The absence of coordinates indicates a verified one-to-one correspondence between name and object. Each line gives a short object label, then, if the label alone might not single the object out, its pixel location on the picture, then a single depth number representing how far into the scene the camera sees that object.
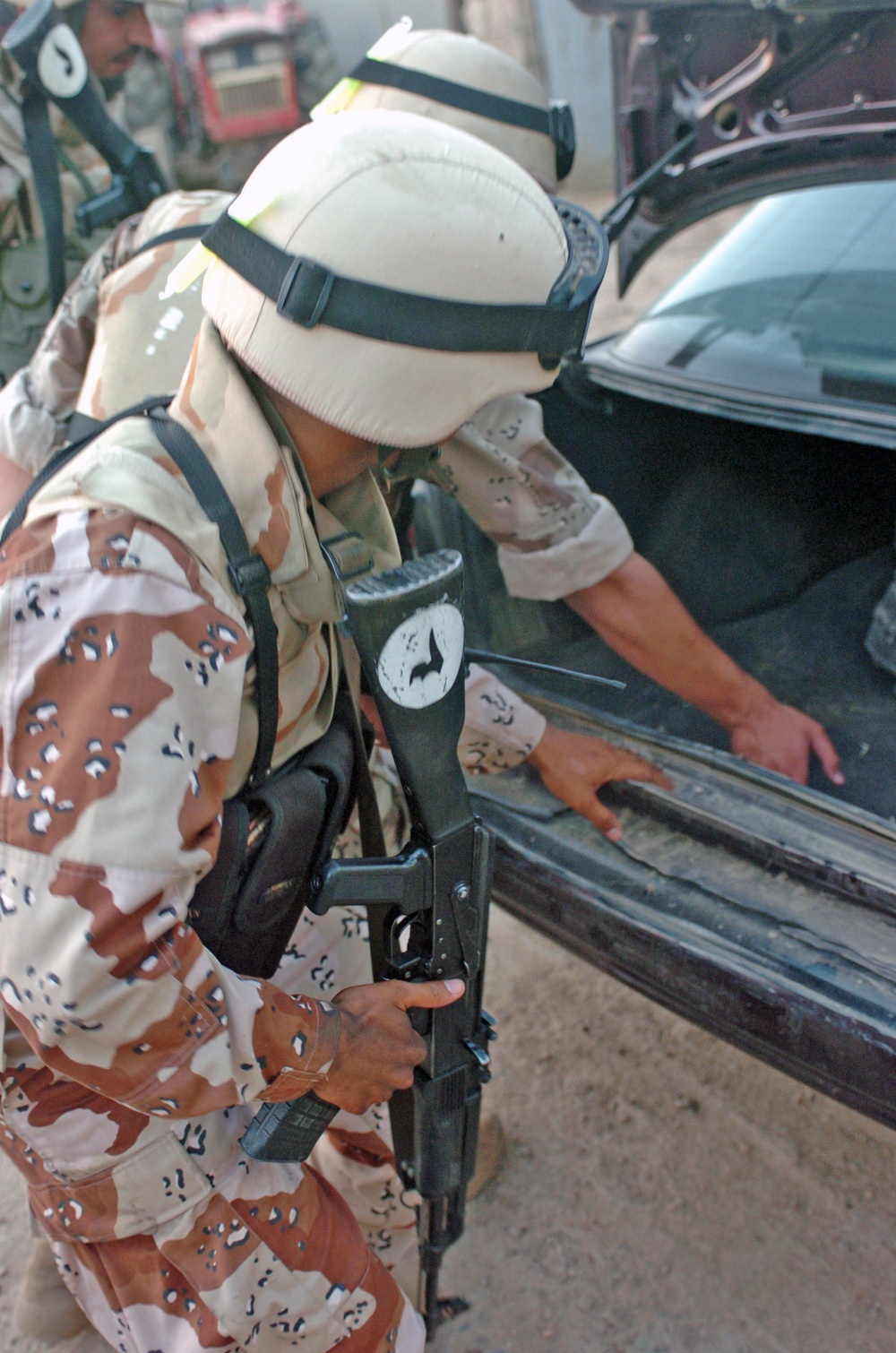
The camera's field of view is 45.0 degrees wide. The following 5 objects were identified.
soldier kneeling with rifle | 0.94
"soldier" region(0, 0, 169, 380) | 2.43
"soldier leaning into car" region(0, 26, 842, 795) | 1.74
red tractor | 7.95
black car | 1.51
